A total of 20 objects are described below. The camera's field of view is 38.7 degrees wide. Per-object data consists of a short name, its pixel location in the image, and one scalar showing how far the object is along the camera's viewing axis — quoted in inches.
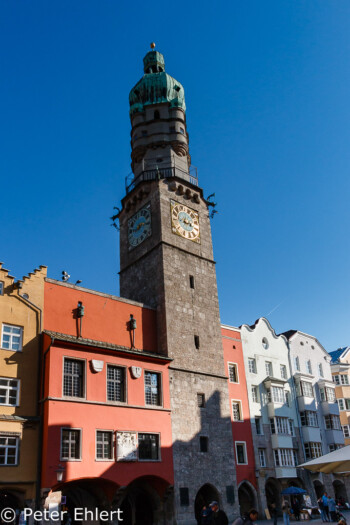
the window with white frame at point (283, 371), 1685.5
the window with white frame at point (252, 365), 1566.8
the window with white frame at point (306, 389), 1697.0
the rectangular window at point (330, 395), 1787.6
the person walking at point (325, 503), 1151.0
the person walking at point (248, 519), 484.4
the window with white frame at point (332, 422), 1737.8
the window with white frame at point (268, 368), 1635.1
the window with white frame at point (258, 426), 1484.5
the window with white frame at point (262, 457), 1445.6
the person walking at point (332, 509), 1085.2
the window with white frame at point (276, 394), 1566.2
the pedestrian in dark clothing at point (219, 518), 574.6
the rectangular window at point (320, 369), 1857.7
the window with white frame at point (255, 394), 1525.6
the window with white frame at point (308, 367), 1817.3
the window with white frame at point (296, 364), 1758.1
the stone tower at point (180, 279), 1208.8
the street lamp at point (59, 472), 918.1
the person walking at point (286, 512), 978.5
